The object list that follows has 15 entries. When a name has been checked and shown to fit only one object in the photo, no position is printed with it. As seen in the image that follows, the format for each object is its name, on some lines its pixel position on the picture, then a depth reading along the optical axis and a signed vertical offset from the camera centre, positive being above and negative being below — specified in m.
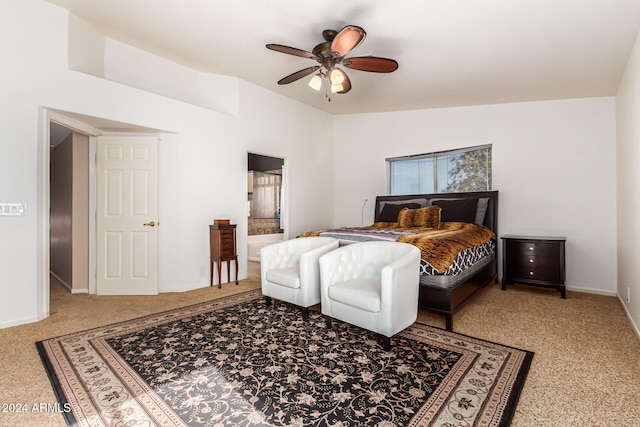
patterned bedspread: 2.75 -0.28
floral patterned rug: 1.61 -1.03
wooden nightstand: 3.70 -0.60
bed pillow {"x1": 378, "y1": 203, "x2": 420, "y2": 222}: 4.95 +0.04
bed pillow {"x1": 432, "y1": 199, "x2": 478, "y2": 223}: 4.44 +0.05
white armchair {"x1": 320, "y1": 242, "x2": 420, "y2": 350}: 2.27 -0.60
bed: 2.73 -0.25
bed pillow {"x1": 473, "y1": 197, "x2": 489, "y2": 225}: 4.43 +0.05
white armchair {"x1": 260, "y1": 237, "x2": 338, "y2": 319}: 2.94 -0.59
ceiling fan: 2.73 +1.43
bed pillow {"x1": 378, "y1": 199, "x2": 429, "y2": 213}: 5.04 +0.19
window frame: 4.71 +0.97
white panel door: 3.88 -0.03
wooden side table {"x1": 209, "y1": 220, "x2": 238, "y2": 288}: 4.20 -0.41
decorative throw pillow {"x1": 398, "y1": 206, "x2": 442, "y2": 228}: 4.28 -0.06
